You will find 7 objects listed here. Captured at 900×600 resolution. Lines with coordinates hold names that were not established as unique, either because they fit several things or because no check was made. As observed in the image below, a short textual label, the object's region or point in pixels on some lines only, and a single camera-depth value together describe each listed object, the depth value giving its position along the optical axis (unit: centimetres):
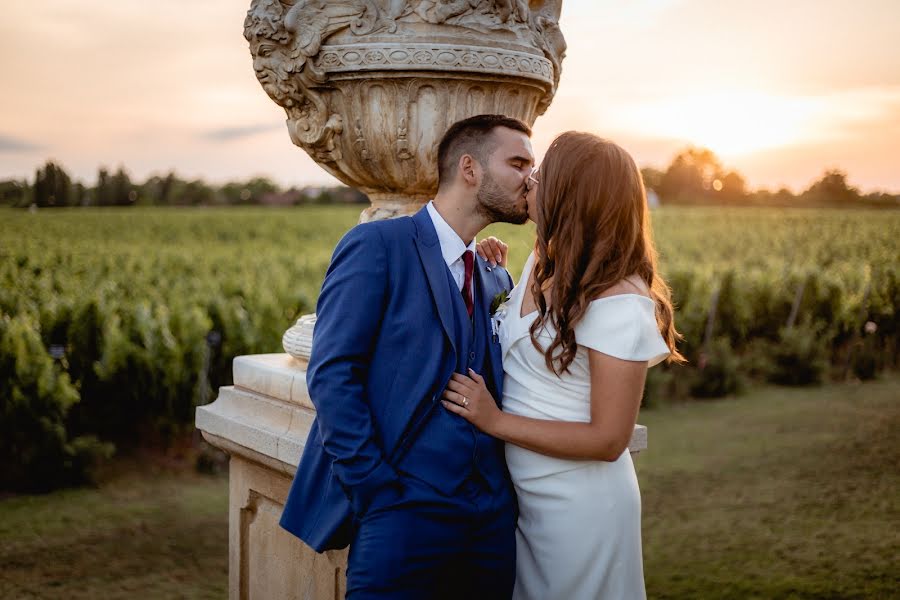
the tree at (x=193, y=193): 4462
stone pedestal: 289
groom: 207
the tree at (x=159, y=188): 4147
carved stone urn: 278
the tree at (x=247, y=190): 4625
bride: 211
